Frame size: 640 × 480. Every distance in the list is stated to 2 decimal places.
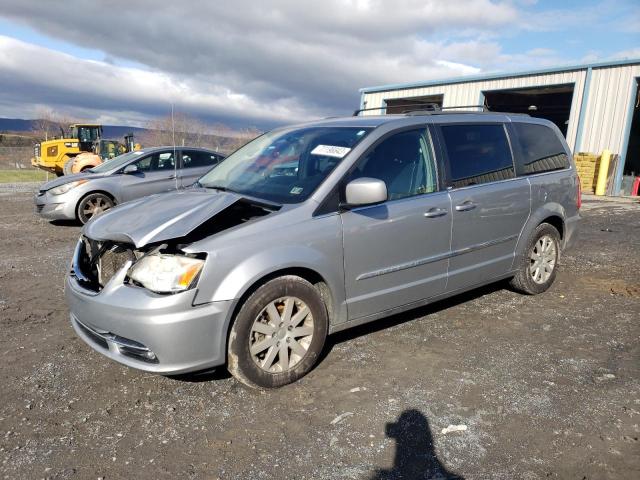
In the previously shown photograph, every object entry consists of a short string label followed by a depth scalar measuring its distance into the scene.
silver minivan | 2.86
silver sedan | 8.62
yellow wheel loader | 21.70
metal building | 16.53
